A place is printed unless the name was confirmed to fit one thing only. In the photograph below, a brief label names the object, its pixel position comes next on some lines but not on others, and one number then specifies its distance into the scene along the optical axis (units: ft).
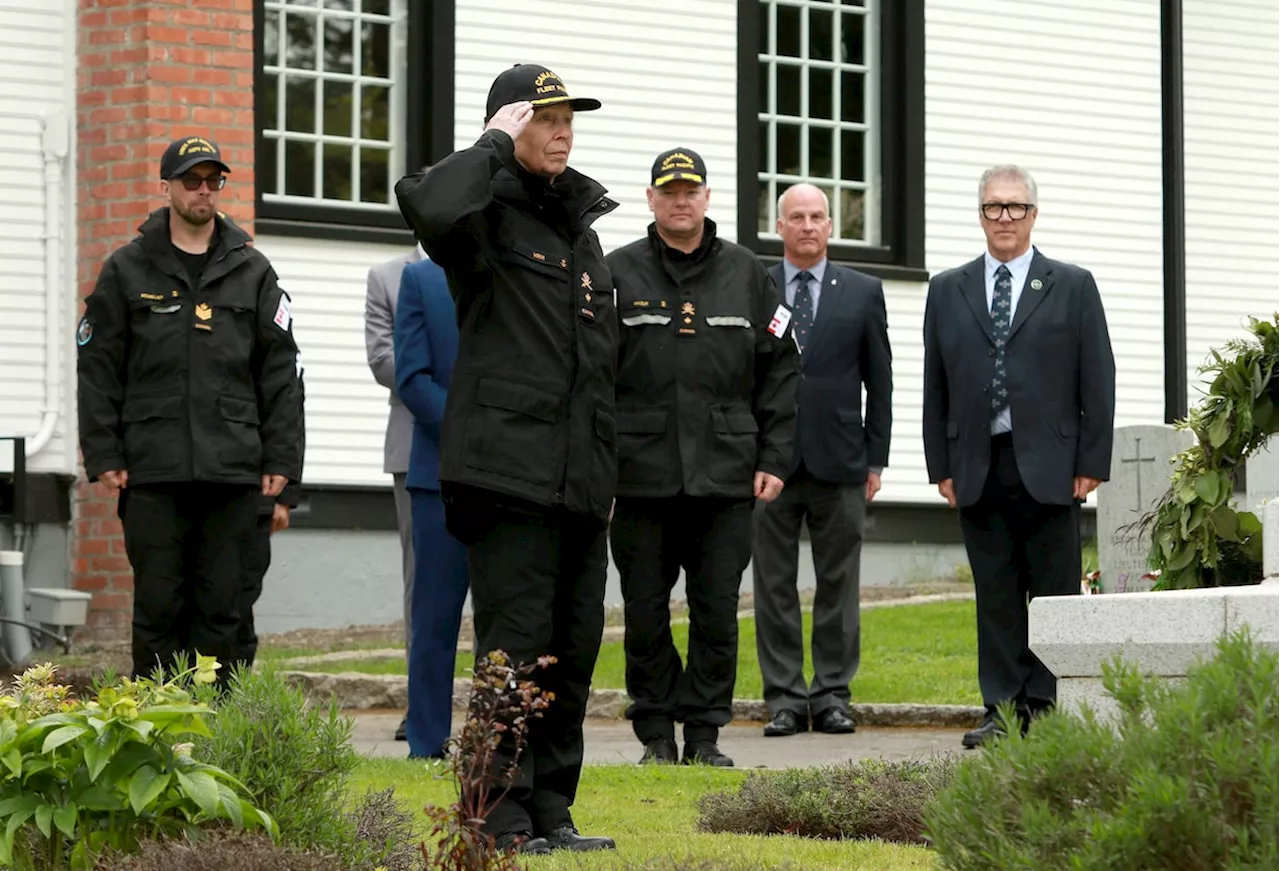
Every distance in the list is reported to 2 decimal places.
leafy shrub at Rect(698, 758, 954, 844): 43.91
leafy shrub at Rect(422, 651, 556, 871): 29.40
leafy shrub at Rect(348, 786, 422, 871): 34.96
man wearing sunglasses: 55.42
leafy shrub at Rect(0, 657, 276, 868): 31.99
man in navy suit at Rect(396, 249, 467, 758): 58.13
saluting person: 40.91
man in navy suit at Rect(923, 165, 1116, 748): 62.18
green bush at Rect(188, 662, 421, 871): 34.09
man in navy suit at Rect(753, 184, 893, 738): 71.82
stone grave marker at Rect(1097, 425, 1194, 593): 79.47
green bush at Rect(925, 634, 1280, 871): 24.64
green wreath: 50.19
